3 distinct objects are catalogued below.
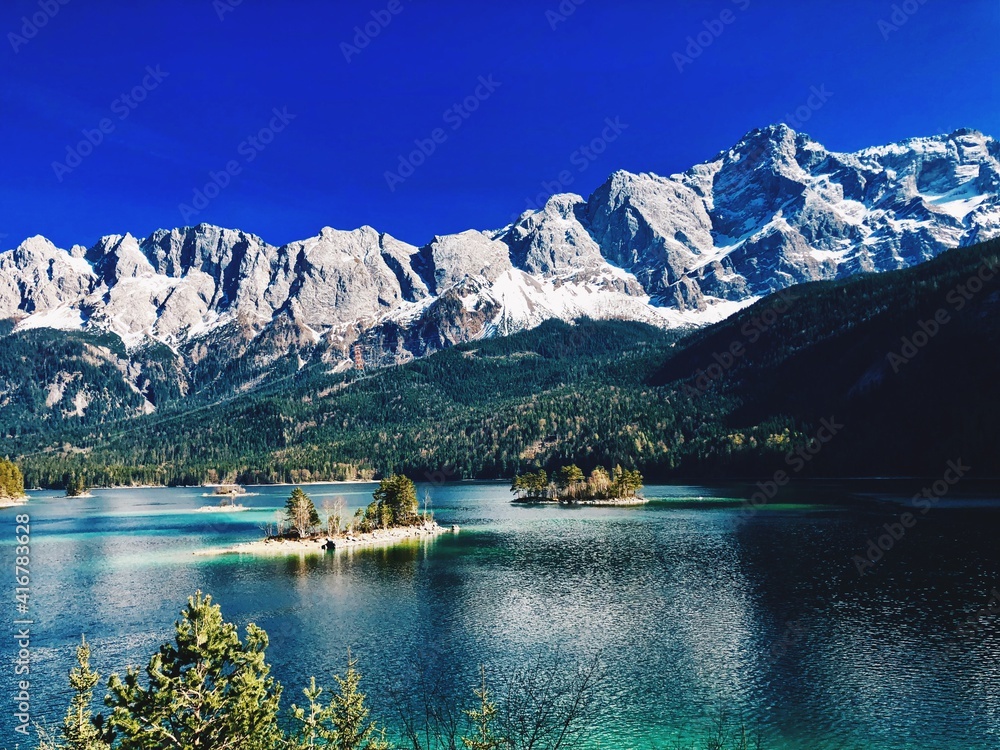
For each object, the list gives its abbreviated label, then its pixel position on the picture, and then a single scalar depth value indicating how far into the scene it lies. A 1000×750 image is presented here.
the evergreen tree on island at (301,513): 139.00
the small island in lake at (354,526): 131.88
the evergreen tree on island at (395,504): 150.00
